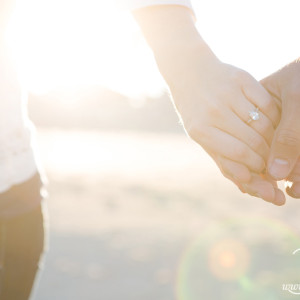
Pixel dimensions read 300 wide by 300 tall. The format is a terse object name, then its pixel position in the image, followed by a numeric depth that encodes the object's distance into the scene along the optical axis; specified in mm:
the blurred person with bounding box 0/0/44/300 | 585
